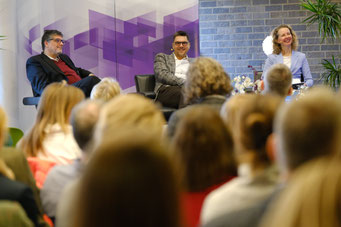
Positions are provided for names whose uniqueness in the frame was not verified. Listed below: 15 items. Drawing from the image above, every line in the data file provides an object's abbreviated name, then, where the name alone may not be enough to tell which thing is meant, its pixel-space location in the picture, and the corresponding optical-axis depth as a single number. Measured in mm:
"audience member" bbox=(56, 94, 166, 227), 3952
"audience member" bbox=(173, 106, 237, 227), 4240
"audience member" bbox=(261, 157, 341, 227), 2183
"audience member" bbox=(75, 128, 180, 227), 1941
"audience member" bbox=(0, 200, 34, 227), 3453
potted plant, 10933
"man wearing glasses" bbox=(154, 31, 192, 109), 9920
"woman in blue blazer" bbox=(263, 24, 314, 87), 9861
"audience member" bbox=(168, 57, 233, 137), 7755
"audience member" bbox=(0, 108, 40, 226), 4240
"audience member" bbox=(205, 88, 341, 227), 2768
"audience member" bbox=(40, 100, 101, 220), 5091
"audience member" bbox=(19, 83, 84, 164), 6574
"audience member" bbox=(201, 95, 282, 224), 3659
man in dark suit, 9811
